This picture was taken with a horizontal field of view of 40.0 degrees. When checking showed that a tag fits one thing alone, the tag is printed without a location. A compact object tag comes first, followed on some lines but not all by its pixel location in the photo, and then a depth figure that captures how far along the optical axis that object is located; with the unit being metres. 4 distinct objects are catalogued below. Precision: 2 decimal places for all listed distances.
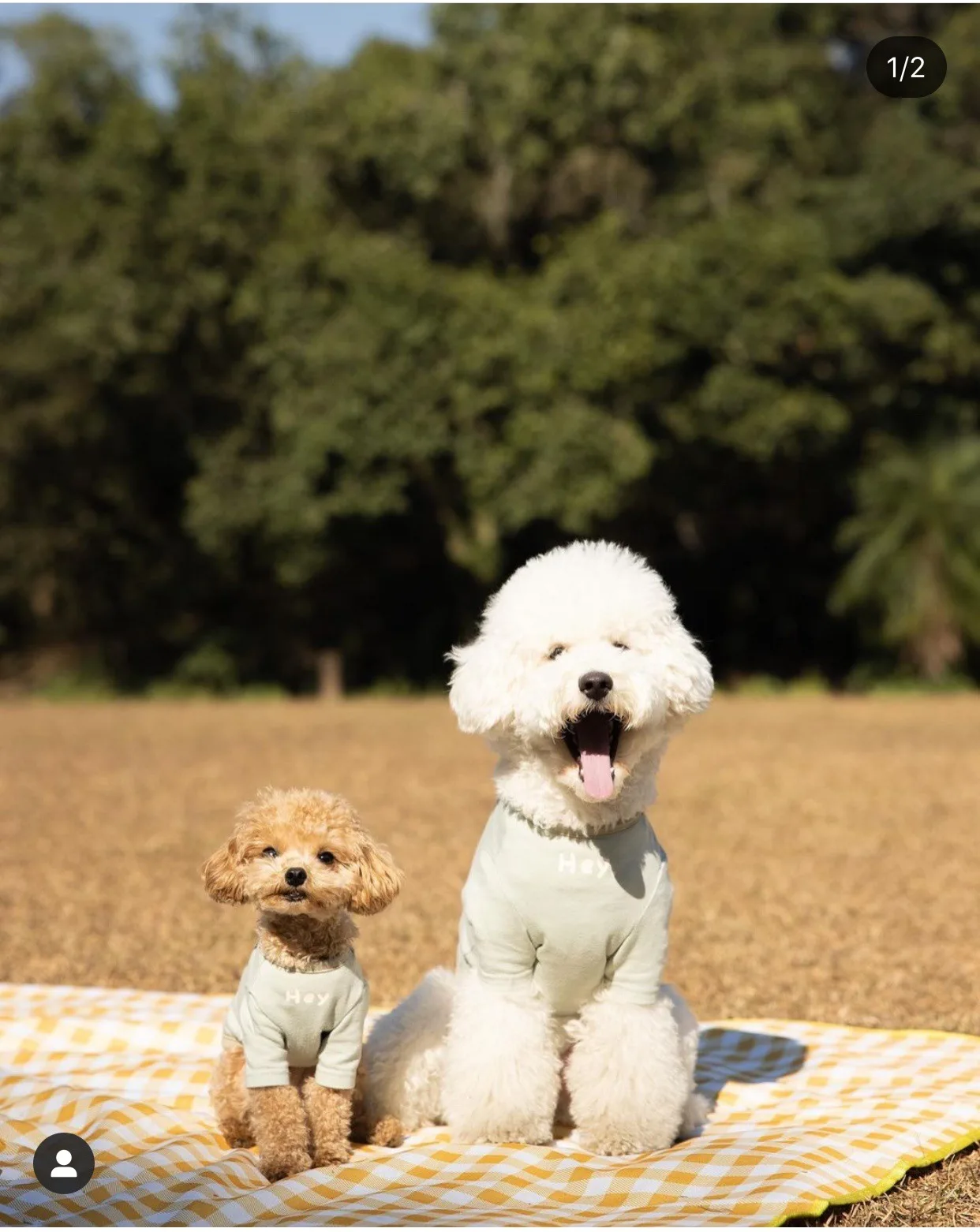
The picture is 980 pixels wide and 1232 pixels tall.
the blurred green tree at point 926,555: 16.09
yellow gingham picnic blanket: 2.72
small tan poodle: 3.01
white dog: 3.06
